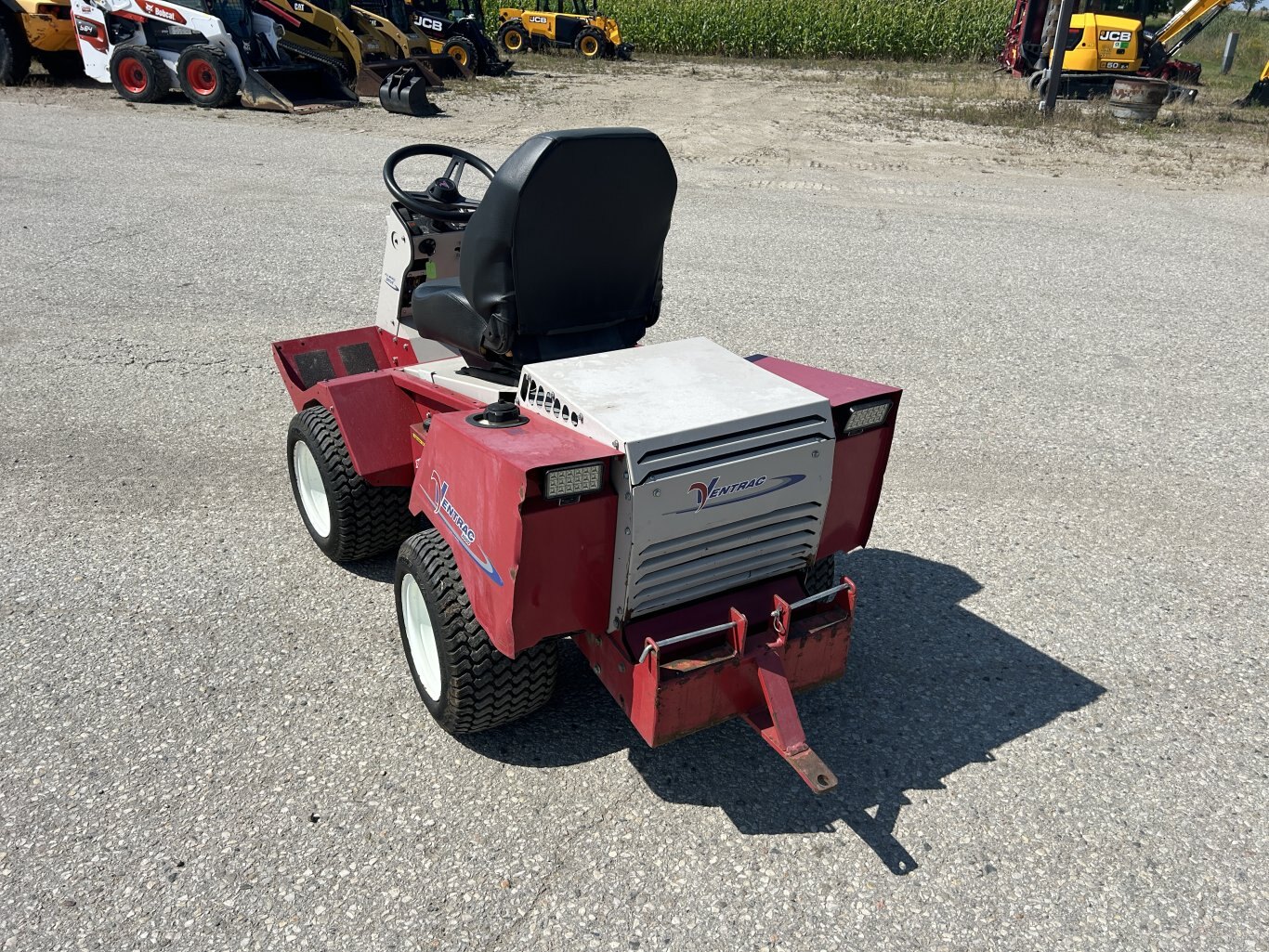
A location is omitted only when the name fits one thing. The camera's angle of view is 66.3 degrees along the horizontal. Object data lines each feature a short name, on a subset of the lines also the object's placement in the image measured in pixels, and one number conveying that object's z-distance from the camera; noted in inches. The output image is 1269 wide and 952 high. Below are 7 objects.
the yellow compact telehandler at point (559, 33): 908.0
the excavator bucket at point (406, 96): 548.1
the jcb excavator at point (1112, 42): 696.4
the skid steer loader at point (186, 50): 522.6
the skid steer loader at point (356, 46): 578.9
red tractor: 96.6
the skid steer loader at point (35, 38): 547.5
